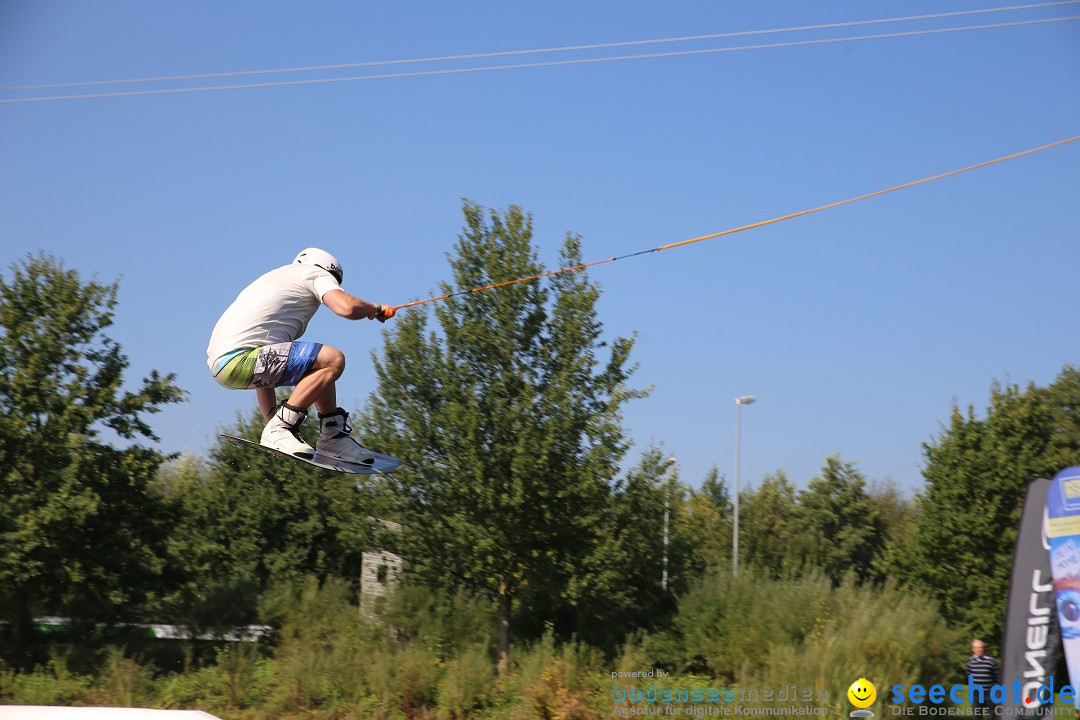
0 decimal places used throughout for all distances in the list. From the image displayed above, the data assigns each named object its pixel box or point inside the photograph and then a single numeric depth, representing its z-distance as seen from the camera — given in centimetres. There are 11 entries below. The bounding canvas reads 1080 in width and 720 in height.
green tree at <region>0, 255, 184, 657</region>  2134
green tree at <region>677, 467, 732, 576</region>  2991
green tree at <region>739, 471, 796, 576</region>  4538
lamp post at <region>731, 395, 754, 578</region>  4275
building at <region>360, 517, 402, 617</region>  2544
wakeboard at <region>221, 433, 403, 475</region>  797
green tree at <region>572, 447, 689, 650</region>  2294
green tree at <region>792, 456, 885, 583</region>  5031
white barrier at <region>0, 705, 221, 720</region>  971
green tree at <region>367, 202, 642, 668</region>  2242
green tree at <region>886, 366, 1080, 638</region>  2578
